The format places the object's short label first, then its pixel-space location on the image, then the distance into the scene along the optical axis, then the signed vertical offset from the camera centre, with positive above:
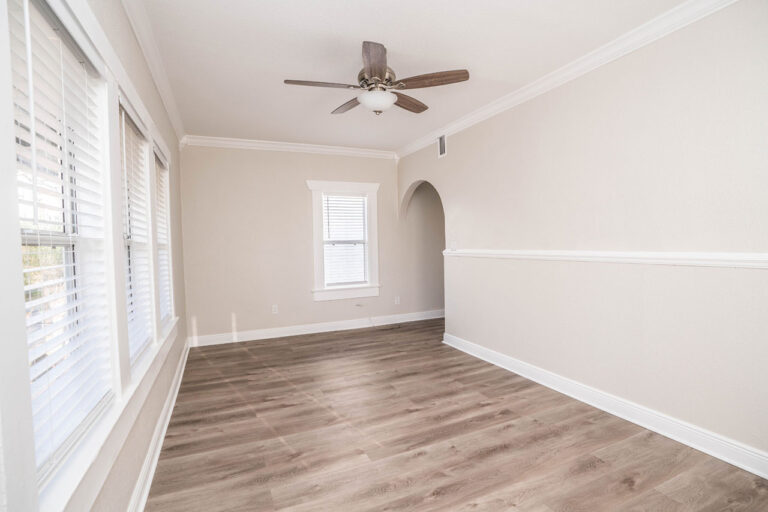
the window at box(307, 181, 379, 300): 5.12 +0.07
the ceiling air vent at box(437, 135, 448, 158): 4.37 +1.14
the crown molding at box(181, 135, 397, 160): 4.52 +1.31
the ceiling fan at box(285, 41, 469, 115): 2.38 +1.11
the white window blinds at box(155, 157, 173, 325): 3.08 +0.09
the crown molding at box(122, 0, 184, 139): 1.99 +1.27
